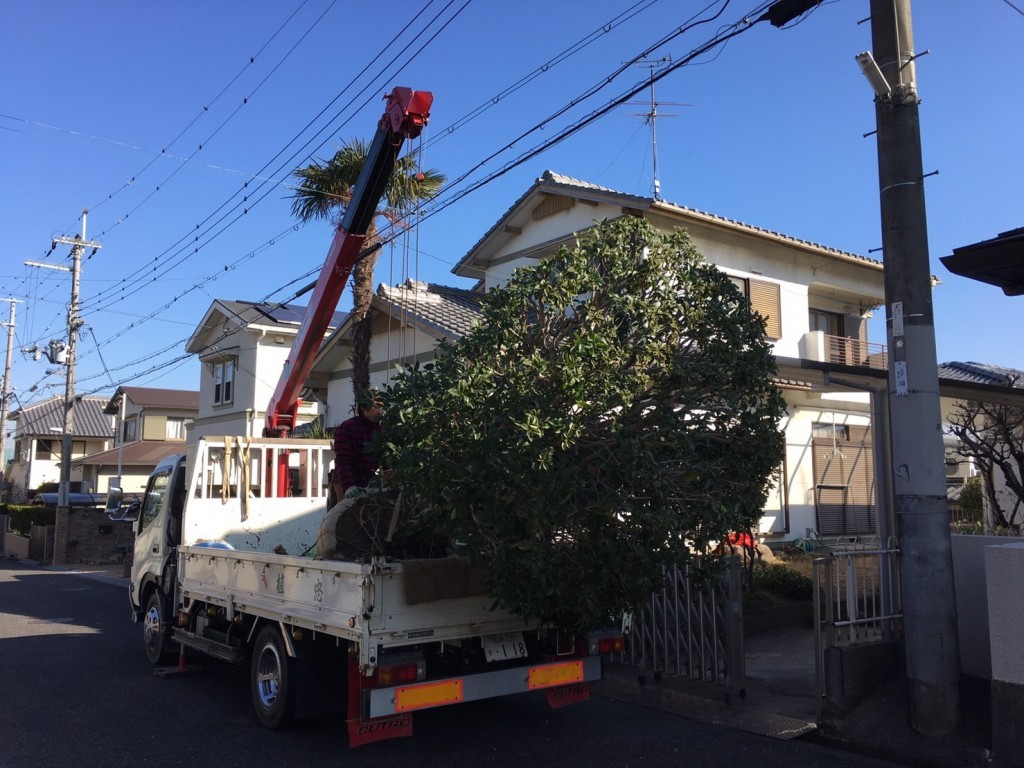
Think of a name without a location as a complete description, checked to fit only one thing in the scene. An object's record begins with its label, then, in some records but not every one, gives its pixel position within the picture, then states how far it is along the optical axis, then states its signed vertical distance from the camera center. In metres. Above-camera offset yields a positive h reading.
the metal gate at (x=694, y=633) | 7.41 -1.38
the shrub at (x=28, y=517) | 30.59 -1.10
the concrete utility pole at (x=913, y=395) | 6.04 +0.70
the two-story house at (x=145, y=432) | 41.75 +2.94
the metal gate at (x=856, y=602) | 6.48 -0.93
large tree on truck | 5.12 +0.40
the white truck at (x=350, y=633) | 5.71 -1.16
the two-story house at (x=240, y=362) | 28.34 +4.46
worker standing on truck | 7.96 +0.38
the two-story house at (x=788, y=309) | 17.70 +4.16
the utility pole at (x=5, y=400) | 37.91 +4.00
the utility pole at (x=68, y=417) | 27.52 +2.40
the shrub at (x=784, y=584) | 11.13 -1.29
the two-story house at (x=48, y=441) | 50.31 +2.90
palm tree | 15.61 +5.58
